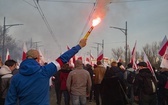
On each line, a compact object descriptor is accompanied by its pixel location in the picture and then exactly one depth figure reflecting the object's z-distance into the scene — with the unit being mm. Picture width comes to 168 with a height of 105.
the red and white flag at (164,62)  6949
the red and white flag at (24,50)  7580
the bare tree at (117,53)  67563
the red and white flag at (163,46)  7915
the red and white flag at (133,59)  10976
